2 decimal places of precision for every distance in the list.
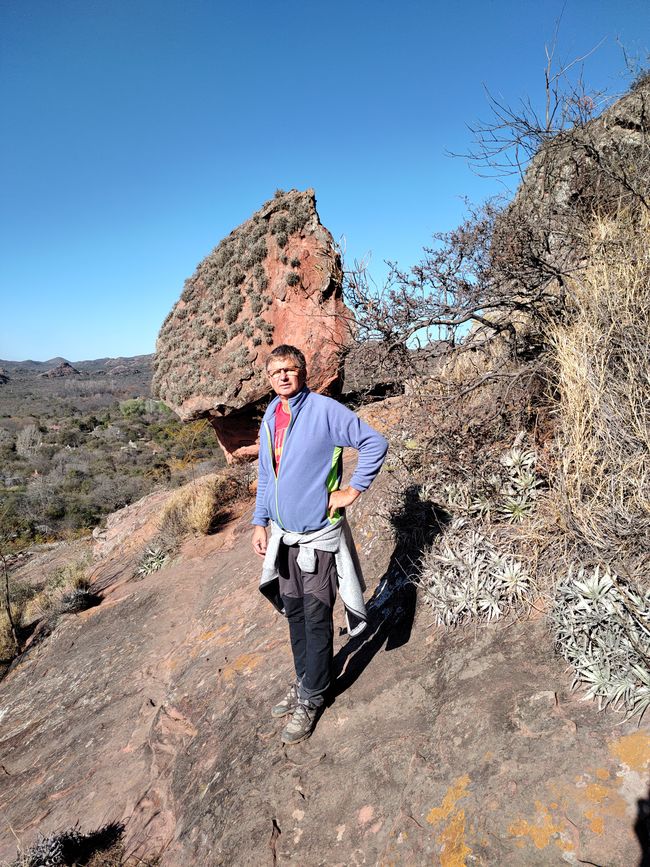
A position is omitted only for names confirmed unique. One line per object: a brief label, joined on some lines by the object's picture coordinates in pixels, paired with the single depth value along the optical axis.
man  2.46
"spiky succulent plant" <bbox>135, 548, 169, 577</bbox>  7.32
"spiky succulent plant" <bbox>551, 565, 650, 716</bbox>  1.81
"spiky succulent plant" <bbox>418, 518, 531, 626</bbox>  2.58
